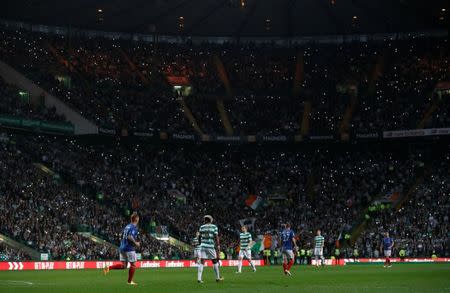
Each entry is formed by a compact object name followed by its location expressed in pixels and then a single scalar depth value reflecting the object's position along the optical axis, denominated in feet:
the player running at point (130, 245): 82.23
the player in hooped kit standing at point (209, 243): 87.25
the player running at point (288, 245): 112.27
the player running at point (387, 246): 156.51
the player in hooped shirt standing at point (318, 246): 161.15
